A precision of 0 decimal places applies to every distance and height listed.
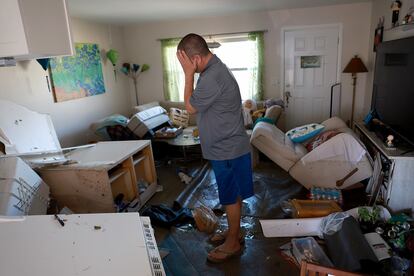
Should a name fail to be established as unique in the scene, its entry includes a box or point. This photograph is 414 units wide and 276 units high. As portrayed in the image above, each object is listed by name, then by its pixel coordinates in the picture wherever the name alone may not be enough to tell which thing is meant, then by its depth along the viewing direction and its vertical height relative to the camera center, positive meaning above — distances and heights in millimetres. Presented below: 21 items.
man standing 1721 -331
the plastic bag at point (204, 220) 2316 -1187
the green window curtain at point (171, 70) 5065 -7
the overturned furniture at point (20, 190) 1722 -693
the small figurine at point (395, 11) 2982 +475
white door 4469 -141
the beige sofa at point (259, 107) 3973 -633
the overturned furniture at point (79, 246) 881 -547
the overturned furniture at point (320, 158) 2641 -876
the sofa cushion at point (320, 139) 2850 -756
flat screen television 2197 -234
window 4707 +103
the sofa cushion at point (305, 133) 3145 -748
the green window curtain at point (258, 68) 4617 -42
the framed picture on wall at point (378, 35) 3597 +290
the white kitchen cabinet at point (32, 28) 903 +160
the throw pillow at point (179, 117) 4727 -762
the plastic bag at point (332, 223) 1979 -1096
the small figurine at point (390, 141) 2361 -655
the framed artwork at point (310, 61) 4562 +11
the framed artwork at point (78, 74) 3760 +12
